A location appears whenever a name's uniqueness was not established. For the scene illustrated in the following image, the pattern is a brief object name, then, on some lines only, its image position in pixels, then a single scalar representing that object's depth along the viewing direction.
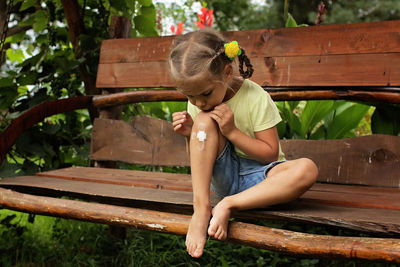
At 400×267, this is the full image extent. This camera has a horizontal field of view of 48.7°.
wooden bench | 1.37
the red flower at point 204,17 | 3.27
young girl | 1.45
